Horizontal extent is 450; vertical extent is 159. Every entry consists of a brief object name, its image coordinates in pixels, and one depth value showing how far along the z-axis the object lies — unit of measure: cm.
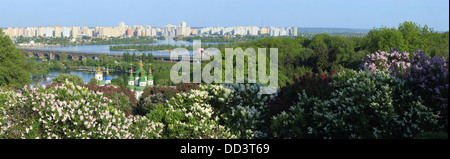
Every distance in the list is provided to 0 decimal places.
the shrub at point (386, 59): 1123
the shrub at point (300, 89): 704
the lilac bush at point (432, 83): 636
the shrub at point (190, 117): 714
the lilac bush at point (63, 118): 662
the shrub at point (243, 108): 732
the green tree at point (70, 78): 4359
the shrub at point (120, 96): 1012
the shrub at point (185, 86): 1318
